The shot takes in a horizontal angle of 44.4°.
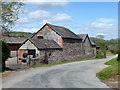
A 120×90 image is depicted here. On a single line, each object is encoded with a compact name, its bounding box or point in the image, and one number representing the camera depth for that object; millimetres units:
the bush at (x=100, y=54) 47050
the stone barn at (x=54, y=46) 25375
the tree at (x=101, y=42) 66769
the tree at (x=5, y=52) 17050
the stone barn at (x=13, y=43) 38781
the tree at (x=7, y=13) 15633
